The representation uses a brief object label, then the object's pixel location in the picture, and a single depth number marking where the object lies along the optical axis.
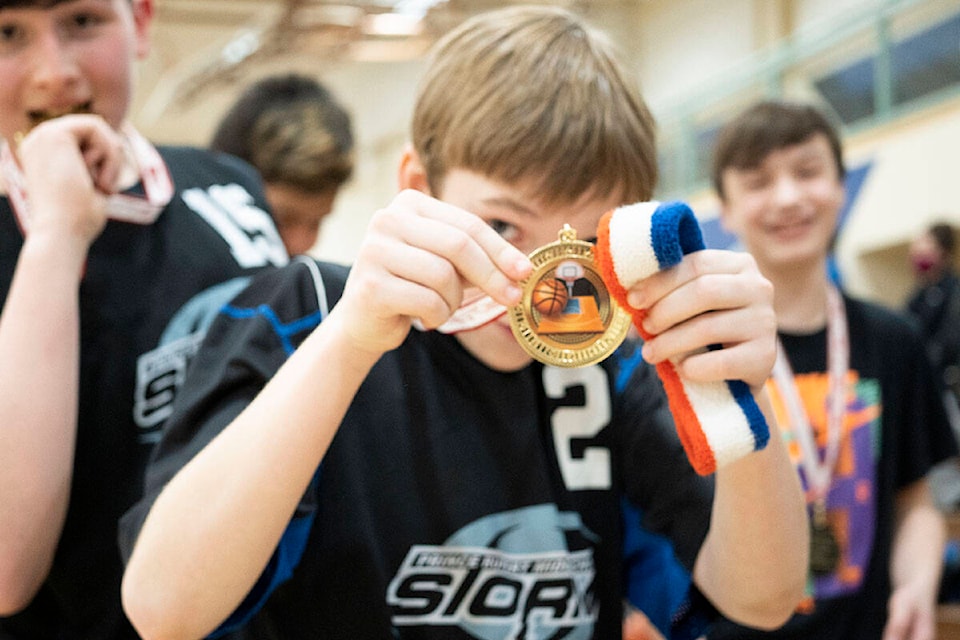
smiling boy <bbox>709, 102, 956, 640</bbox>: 2.39
